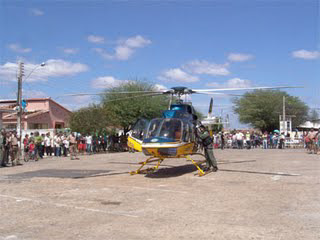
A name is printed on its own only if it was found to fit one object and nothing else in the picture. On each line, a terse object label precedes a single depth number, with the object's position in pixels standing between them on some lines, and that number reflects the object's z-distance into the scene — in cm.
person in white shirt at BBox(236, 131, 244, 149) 3250
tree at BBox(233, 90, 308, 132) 5738
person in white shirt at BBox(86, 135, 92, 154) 2657
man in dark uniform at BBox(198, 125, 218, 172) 1358
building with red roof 3619
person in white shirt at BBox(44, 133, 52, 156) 2416
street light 2229
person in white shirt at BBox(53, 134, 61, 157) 2434
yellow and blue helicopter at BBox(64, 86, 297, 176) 1209
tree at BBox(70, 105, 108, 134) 2848
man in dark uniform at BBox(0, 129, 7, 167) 1683
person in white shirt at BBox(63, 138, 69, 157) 2419
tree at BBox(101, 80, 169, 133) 3272
